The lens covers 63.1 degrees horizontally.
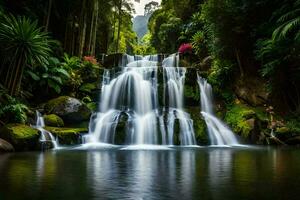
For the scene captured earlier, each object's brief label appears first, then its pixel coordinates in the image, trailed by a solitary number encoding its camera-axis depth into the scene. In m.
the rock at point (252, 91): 13.05
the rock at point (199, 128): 11.01
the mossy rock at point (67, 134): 9.73
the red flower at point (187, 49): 17.35
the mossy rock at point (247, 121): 11.24
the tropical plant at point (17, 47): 10.45
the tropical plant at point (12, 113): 9.56
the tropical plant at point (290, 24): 10.88
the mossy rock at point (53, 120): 10.61
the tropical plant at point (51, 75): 12.50
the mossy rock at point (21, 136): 8.49
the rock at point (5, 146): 8.05
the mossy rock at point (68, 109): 11.18
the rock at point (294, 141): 10.68
